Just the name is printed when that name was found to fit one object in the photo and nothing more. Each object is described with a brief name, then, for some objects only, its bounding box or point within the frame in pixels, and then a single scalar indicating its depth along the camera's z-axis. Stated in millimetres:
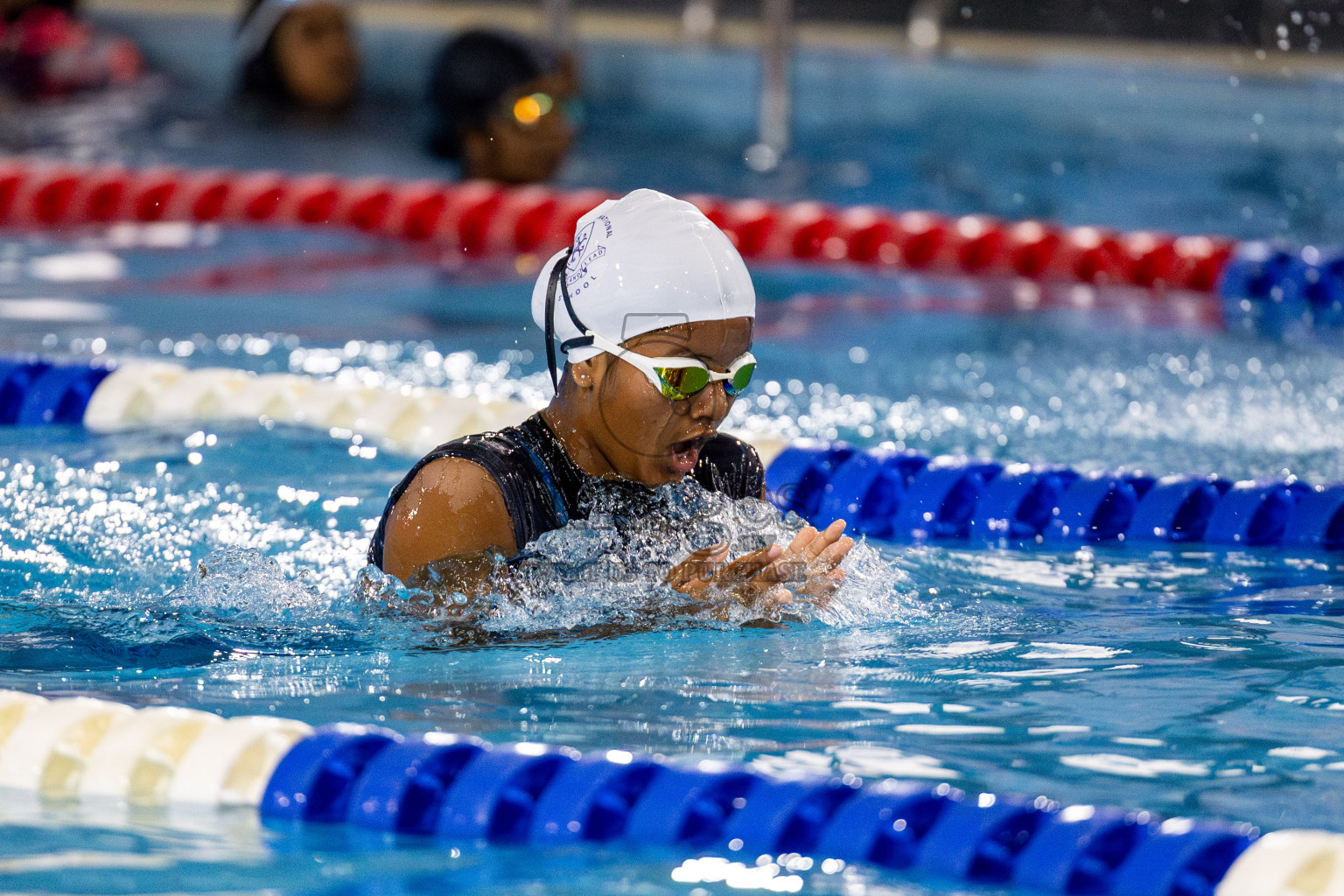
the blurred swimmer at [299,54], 20719
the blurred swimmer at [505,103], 16516
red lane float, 14602
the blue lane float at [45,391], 9773
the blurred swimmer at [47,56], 21906
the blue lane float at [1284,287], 13375
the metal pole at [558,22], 20422
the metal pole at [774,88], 18031
